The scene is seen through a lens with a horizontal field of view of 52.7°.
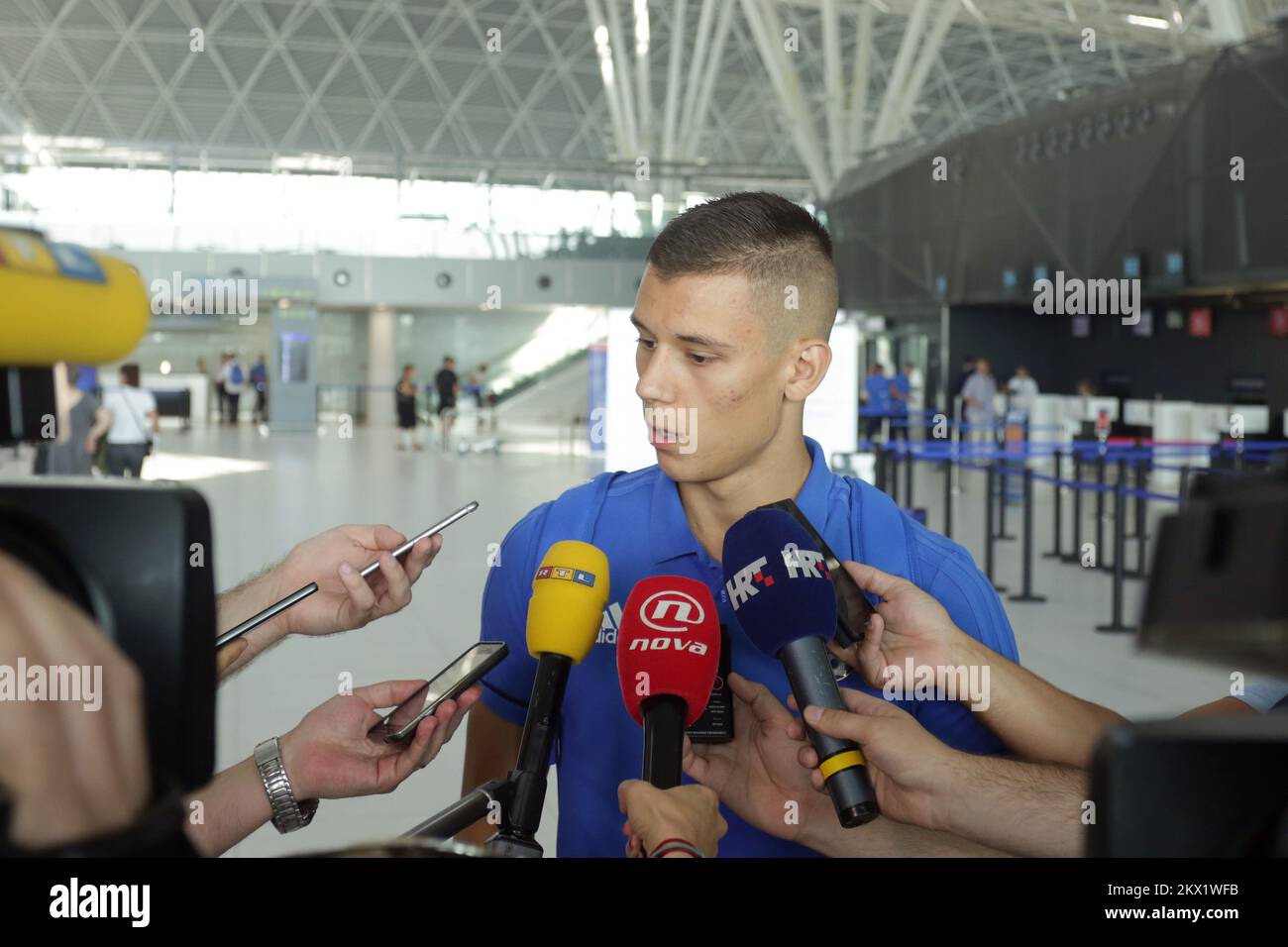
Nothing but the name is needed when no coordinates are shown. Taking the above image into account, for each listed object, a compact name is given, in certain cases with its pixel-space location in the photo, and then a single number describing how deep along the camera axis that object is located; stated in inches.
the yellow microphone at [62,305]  31.2
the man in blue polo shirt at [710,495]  88.6
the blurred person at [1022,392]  932.6
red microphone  59.3
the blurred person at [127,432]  446.9
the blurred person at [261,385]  1435.8
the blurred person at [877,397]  934.5
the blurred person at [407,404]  1077.8
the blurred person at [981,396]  896.3
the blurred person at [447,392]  1120.2
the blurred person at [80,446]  328.2
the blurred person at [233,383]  1218.0
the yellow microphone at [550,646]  58.5
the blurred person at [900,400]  951.3
